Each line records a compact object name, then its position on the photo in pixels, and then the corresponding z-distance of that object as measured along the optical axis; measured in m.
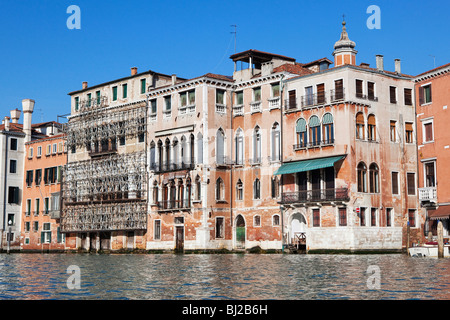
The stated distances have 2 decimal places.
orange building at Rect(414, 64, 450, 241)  39.25
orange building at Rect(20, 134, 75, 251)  58.28
